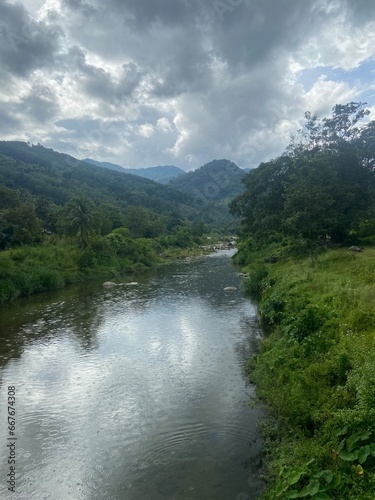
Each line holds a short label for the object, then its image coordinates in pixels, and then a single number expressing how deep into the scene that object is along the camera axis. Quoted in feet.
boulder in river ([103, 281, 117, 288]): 145.13
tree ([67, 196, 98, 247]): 188.55
